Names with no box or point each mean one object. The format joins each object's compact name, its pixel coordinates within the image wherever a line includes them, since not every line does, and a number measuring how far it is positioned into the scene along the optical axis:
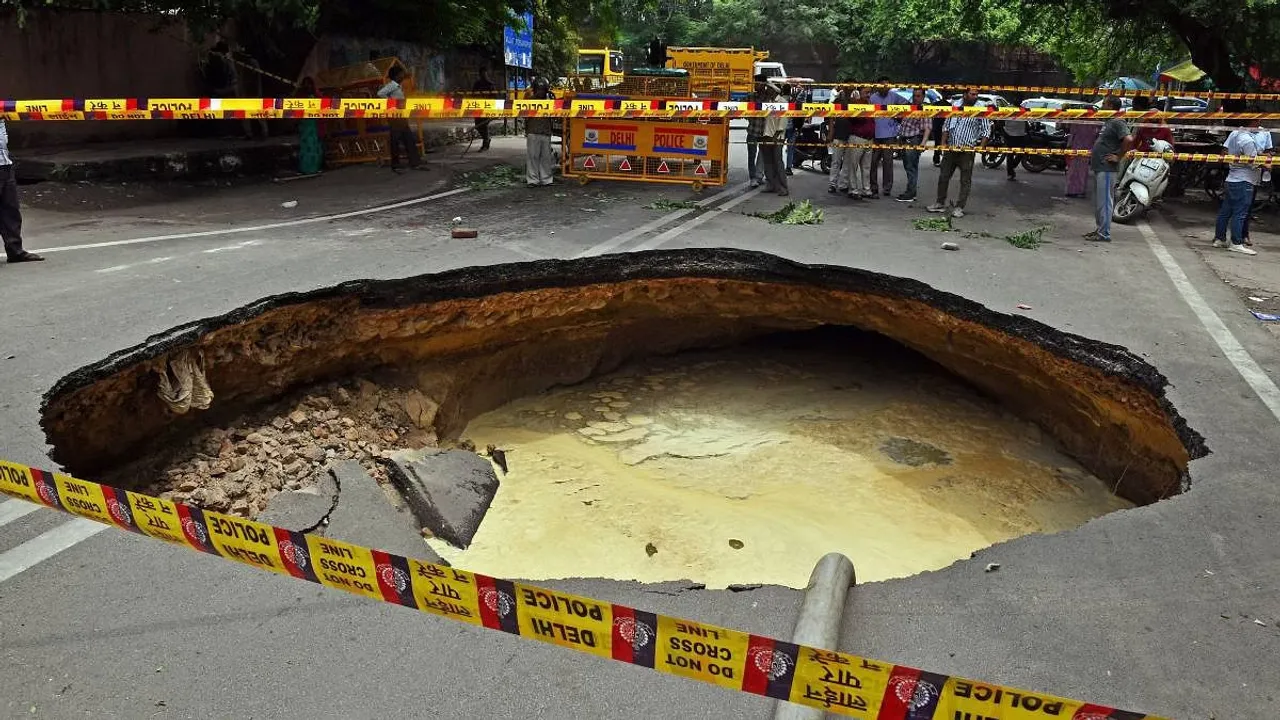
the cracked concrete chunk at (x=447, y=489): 5.29
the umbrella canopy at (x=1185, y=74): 16.73
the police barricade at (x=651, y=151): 11.86
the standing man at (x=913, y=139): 12.40
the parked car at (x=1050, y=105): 16.45
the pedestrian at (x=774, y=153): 11.45
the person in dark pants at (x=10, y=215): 6.96
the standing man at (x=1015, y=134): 16.50
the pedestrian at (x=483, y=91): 17.14
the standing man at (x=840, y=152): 11.78
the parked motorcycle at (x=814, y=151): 15.22
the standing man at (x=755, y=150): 11.86
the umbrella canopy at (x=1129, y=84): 22.94
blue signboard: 22.39
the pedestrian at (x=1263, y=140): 9.24
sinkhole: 5.18
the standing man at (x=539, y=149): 11.86
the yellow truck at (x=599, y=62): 27.91
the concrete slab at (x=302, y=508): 4.16
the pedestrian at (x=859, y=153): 11.66
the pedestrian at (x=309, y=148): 13.32
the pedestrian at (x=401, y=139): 13.41
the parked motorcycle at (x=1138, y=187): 11.16
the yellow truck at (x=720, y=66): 17.15
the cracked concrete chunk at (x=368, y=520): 4.00
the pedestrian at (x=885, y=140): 12.03
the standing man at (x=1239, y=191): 9.15
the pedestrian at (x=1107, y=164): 9.23
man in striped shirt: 10.81
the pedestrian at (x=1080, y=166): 13.27
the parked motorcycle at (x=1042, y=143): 16.22
